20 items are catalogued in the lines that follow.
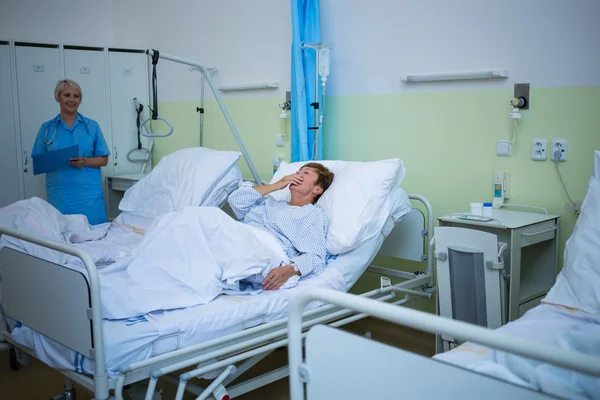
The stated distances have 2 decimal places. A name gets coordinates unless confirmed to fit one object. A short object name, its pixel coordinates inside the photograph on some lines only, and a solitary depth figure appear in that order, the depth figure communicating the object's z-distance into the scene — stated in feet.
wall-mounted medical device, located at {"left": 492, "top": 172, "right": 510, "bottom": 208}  9.77
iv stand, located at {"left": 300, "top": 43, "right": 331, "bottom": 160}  11.10
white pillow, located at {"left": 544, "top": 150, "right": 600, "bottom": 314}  6.37
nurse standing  11.98
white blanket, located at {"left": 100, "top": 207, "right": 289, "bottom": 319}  6.82
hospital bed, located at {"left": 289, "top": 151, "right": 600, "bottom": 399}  3.44
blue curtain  11.41
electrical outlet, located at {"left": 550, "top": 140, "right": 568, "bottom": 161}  9.09
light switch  9.67
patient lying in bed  8.47
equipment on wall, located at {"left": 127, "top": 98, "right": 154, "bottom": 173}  15.77
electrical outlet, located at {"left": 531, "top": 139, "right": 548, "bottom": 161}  9.29
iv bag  11.18
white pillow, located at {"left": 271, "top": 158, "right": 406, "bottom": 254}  8.85
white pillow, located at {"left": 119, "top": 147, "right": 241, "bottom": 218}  10.95
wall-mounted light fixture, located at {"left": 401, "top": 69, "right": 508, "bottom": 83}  9.55
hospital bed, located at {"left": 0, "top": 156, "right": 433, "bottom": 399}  6.12
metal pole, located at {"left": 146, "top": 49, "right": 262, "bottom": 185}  11.04
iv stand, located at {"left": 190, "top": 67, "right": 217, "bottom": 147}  14.61
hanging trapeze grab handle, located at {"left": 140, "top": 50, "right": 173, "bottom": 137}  9.78
